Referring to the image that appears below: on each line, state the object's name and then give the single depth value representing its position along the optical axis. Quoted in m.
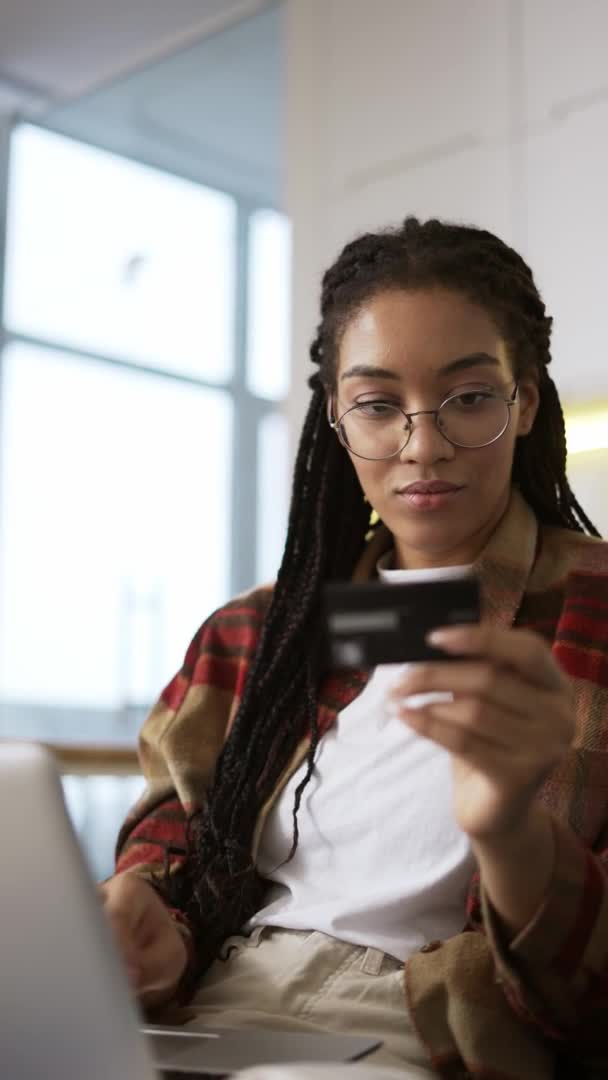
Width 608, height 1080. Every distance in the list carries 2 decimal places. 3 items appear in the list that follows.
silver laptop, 0.60
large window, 4.26
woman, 0.90
